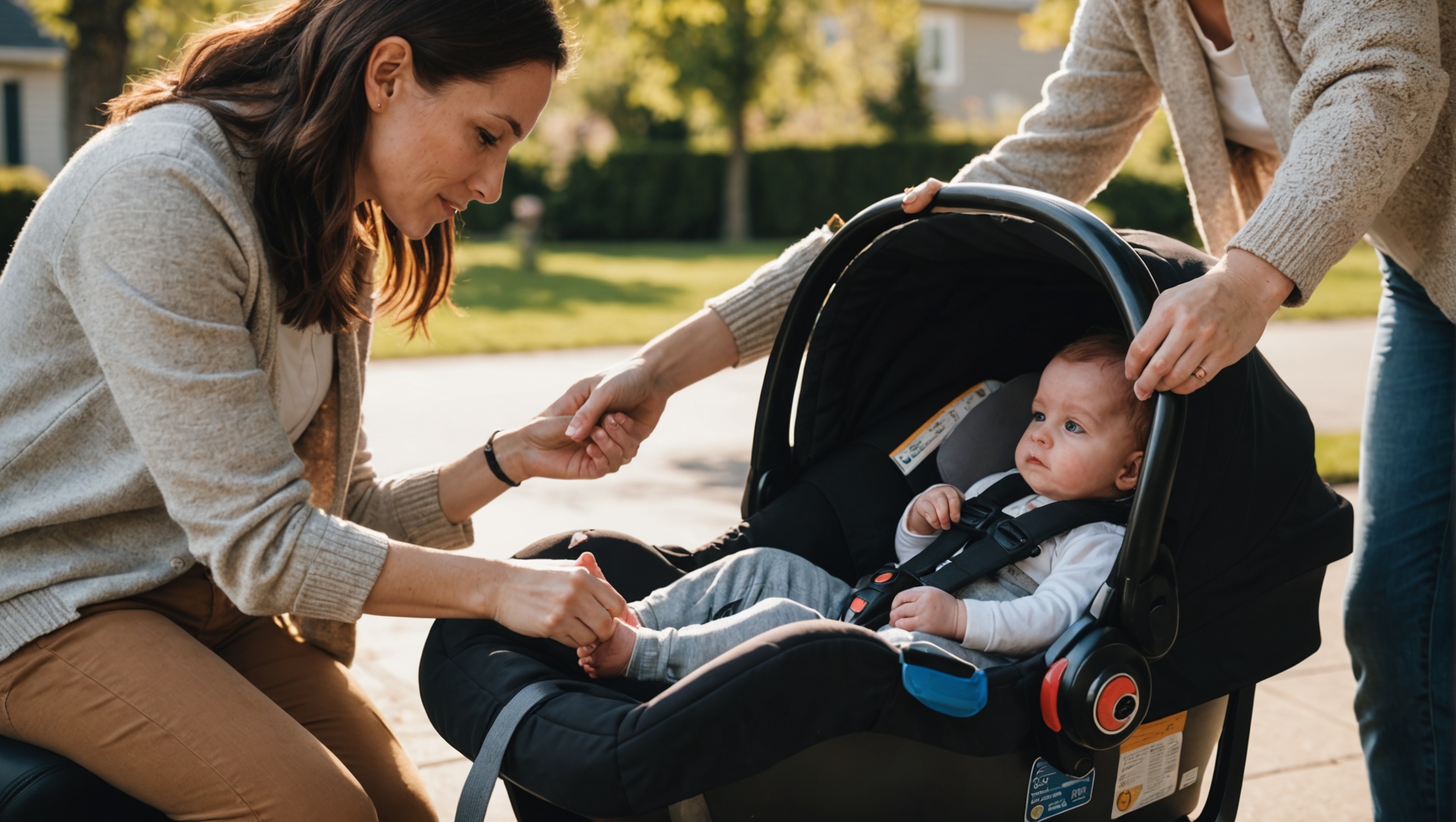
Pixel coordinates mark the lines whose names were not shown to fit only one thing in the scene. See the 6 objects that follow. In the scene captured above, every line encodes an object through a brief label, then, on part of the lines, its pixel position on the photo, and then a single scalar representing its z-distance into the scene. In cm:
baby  191
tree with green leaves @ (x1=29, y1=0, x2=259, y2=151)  1040
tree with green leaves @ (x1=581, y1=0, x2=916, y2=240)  2261
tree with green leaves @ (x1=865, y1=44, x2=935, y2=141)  2675
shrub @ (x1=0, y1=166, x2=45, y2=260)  1256
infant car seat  153
